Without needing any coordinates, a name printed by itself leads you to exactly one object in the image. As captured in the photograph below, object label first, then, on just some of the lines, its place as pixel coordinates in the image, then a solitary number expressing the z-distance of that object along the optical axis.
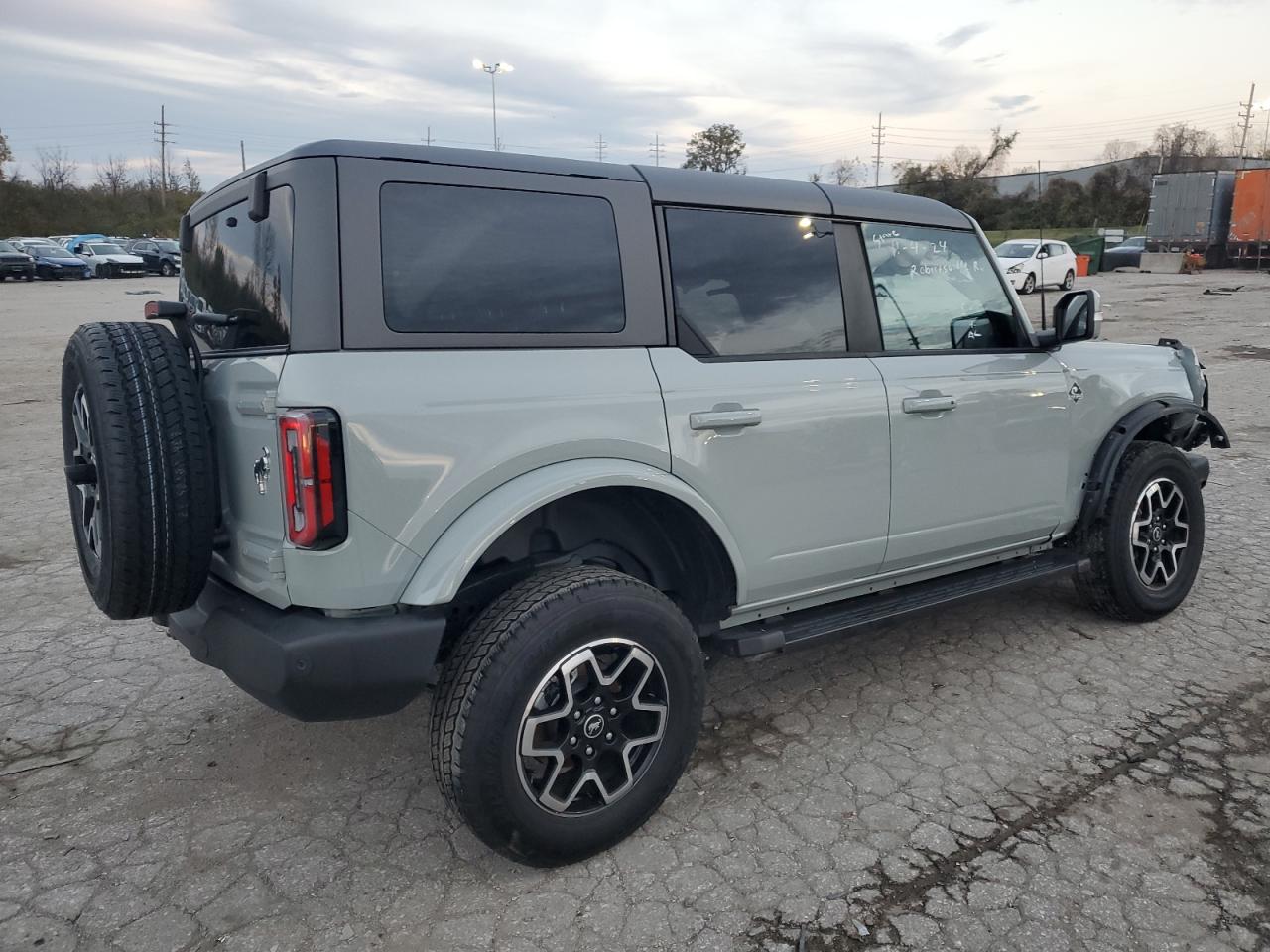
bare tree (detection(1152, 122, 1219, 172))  68.74
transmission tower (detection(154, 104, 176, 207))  78.99
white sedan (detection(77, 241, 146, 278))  36.94
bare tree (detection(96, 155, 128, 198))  69.35
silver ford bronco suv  2.42
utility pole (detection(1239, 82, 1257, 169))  85.75
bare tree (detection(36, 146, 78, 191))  62.19
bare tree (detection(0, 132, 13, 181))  60.22
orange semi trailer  31.34
